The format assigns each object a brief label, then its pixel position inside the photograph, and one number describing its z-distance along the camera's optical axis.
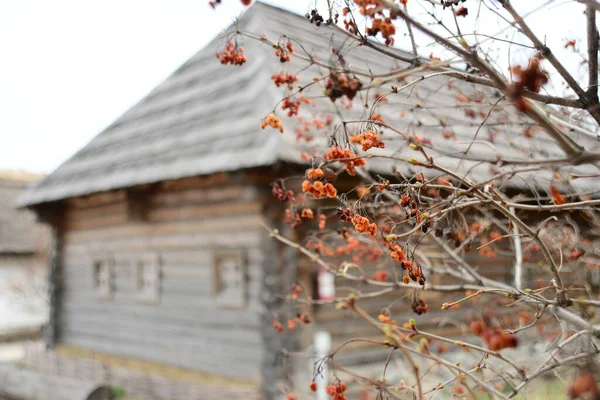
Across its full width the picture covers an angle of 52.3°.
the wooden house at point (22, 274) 17.42
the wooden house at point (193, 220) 6.45
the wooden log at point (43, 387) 7.49
